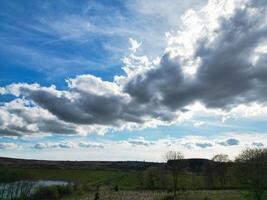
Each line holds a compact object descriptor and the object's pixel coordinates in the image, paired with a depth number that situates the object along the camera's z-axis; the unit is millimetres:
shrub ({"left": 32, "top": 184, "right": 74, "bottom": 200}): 86800
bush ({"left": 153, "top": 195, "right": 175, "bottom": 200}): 68938
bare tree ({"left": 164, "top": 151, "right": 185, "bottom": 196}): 95562
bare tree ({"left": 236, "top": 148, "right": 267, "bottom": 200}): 44969
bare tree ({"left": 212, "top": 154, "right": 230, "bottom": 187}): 118062
